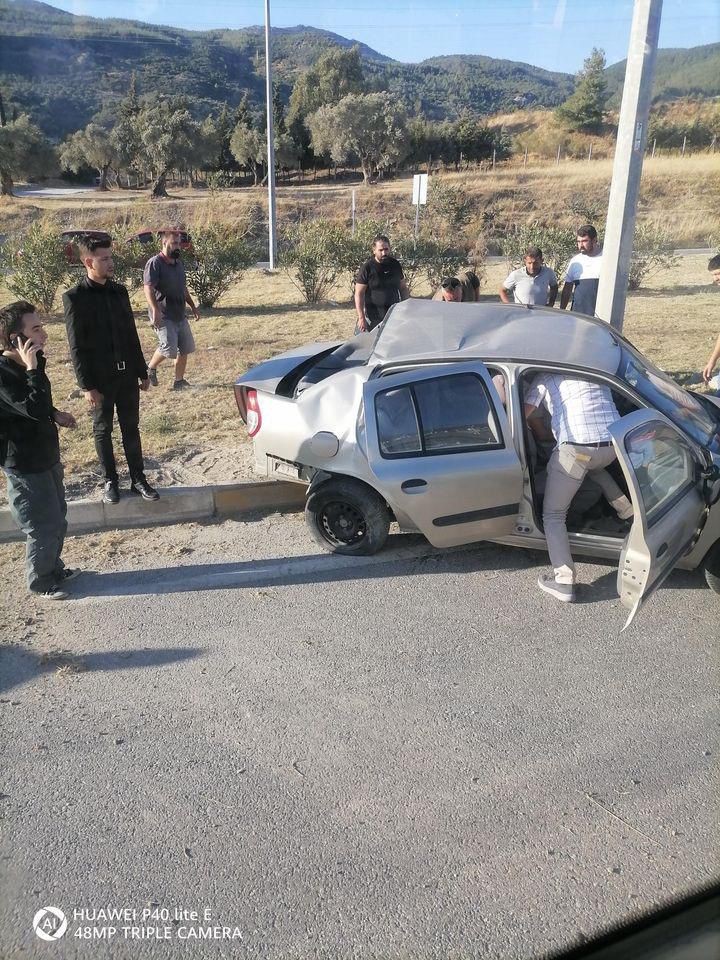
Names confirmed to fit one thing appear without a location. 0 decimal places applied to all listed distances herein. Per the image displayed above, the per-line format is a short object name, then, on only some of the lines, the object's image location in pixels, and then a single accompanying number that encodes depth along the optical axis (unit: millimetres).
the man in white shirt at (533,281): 7551
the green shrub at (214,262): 13250
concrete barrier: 5125
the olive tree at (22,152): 46094
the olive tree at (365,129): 48250
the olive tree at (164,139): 47812
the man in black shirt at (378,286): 7297
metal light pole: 22109
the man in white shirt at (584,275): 7809
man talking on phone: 3736
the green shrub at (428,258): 15234
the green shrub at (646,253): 15844
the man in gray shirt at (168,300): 7664
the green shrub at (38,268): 12305
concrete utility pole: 6078
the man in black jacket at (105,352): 4680
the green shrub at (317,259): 14492
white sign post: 18892
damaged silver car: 4059
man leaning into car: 3939
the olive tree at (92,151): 49219
